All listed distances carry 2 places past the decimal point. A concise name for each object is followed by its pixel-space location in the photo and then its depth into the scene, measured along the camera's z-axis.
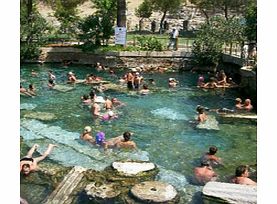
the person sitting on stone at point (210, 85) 22.19
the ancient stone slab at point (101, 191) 9.34
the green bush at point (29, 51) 28.62
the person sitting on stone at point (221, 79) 22.45
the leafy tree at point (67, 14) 34.75
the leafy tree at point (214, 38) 26.09
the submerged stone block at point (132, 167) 10.72
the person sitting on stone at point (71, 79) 22.94
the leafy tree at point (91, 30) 30.00
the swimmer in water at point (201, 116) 15.87
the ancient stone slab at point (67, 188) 9.37
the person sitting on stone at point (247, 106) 17.39
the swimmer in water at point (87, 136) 13.61
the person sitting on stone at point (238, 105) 17.63
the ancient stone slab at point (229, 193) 8.78
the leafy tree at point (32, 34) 28.69
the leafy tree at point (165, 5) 41.22
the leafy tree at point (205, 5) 40.84
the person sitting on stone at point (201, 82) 22.64
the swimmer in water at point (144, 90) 20.92
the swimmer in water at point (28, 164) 10.51
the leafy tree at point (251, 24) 22.77
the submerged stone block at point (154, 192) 9.13
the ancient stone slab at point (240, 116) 16.05
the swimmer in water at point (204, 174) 10.68
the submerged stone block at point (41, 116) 16.56
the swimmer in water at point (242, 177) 9.98
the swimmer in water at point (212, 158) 11.89
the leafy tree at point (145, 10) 42.47
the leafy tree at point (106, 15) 30.16
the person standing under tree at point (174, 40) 29.12
